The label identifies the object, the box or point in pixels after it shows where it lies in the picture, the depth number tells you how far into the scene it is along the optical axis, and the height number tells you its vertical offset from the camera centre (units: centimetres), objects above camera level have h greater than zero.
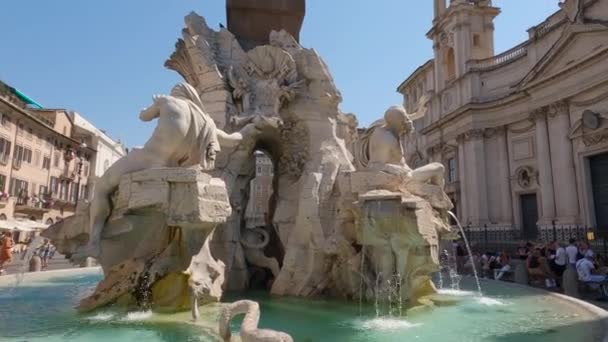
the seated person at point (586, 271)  855 -50
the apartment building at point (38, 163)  2545 +500
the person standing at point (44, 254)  1289 -52
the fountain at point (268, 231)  488 +13
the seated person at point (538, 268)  1012 -54
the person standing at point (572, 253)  966 -17
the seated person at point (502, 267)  1081 -58
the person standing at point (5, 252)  955 -34
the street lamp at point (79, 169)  3462 +536
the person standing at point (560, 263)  980 -39
